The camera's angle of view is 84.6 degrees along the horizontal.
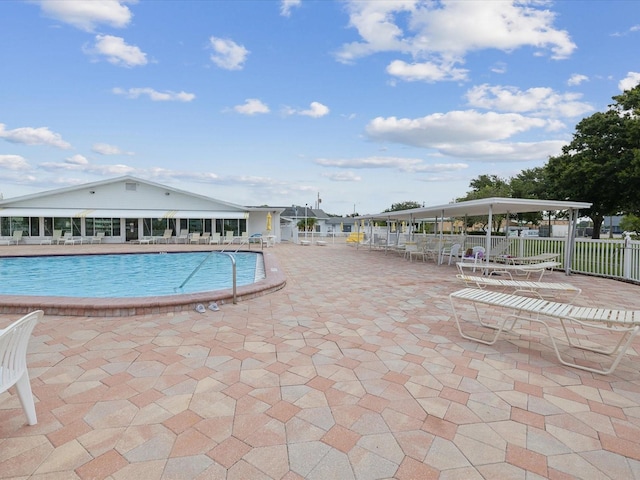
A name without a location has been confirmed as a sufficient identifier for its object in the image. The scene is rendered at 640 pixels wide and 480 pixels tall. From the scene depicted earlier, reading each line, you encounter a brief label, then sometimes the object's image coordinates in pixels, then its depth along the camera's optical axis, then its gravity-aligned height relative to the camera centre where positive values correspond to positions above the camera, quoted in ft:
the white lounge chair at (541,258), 34.93 -3.35
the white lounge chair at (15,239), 69.97 -2.56
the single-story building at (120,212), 72.79 +2.89
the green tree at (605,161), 54.80 +10.46
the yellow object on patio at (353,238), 83.36 -3.05
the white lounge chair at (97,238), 74.33 -2.59
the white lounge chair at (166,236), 77.13 -2.30
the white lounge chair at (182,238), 77.82 -2.74
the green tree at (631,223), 51.27 +0.17
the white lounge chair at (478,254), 39.29 -3.40
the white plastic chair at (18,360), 7.10 -2.89
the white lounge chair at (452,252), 43.97 -3.48
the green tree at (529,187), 88.25 +10.53
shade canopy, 32.09 +1.86
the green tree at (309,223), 172.50 +1.11
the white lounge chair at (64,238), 71.46 -2.45
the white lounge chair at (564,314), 11.41 -3.18
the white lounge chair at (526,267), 26.96 -3.37
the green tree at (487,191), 113.19 +11.68
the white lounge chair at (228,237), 80.43 -2.71
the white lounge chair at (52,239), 71.56 -2.66
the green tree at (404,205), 241.88 +13.94
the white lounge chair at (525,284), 19.66 -3.45
